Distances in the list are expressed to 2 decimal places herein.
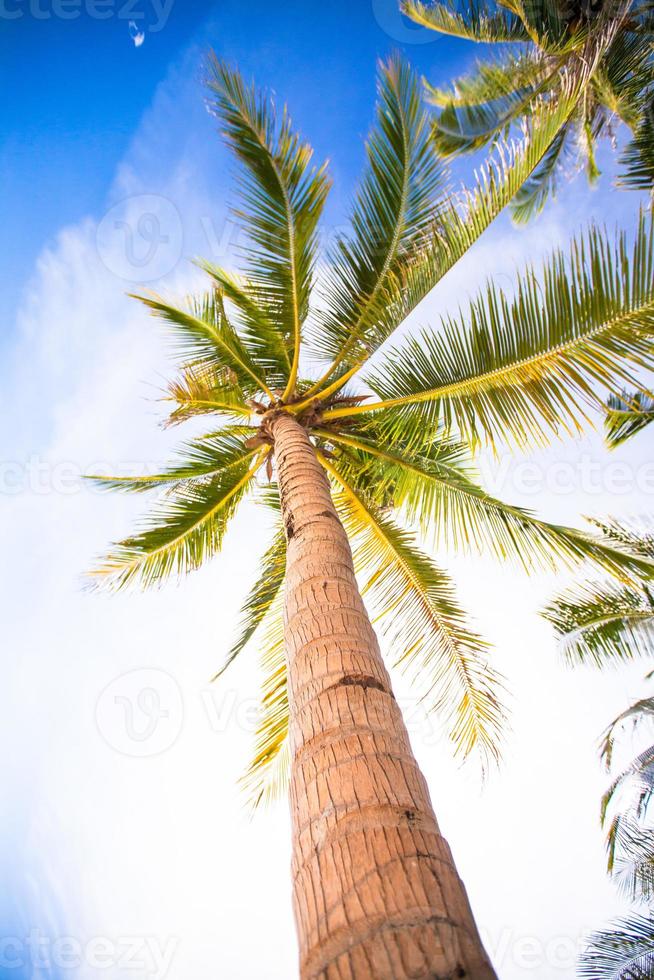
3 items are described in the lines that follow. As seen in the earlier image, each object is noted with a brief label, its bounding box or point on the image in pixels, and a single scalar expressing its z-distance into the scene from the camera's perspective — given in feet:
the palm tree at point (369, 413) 9.87
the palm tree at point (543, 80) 32.40
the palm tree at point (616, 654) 25.03
